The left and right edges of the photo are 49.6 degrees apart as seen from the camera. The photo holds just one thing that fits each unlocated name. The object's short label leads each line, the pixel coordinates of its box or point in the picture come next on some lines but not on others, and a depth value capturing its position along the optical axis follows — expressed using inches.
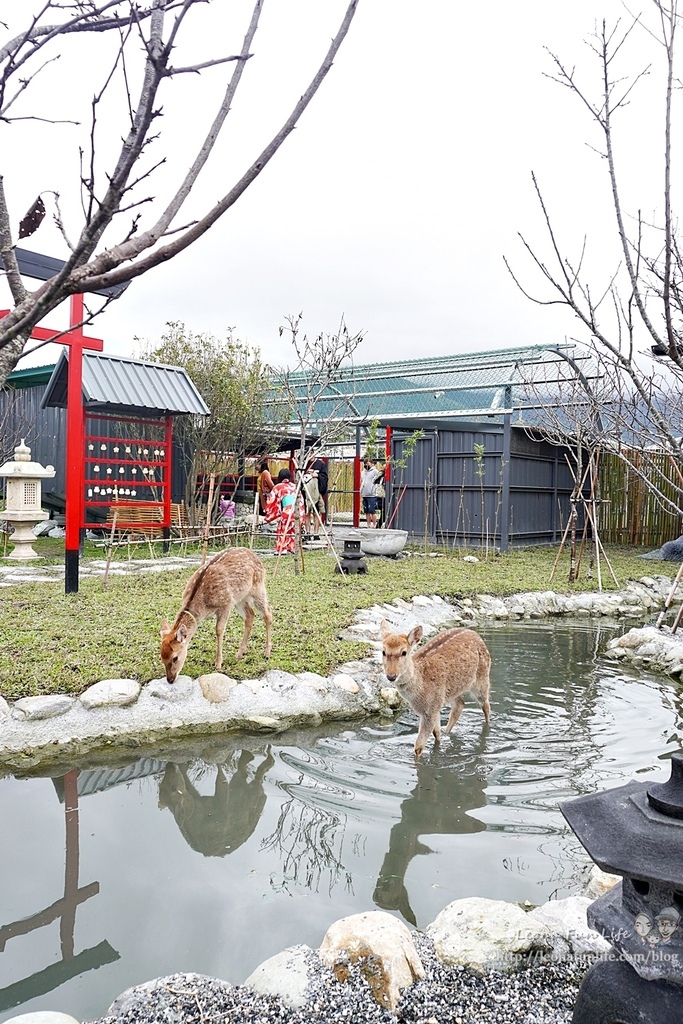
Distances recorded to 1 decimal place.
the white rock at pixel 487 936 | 110.0
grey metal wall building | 609.6
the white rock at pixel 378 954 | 103.4
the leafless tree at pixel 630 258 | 87.7
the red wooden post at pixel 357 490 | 612.1
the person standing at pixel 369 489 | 652.1
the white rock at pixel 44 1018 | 97.3
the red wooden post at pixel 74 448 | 342.3
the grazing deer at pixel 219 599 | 227.6
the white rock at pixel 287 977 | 102.6
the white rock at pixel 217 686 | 228.7
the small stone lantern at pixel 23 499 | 464.4
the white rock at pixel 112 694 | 213.6
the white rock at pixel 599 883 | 135.5
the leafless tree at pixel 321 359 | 459.8
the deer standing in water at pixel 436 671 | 193.8
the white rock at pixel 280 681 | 239.3
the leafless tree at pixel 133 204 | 55.2
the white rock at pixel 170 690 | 223.5
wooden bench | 537.3
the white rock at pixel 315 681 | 242.2
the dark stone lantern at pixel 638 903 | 73.0
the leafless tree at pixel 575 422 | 456.4
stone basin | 531.2
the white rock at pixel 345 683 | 244.5
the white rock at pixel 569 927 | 112.9
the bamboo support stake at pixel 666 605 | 345.0
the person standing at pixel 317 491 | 615.2
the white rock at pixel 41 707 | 204.4
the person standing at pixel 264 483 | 617.6
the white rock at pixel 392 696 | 247.8
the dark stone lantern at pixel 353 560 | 442.0
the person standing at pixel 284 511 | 527.8
